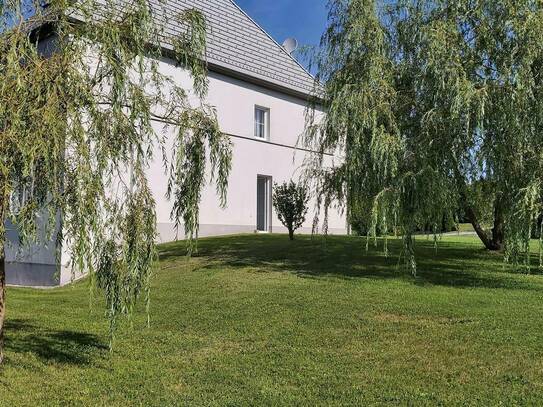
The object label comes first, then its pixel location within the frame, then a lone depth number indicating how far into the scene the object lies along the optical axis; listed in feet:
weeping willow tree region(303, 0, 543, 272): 31.22
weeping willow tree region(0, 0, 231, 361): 17.20
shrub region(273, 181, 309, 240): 54.60
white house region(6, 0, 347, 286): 60.80
